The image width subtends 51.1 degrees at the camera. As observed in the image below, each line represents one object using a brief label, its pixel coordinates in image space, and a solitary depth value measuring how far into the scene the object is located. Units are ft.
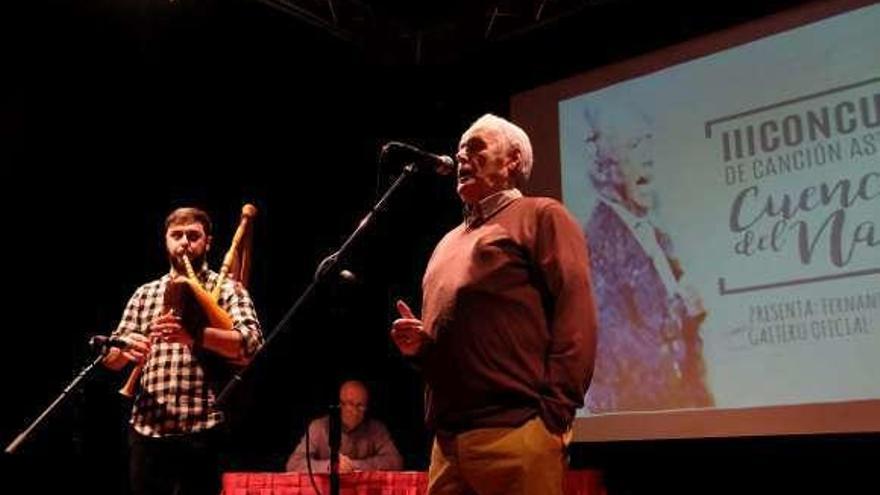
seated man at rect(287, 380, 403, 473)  14.74
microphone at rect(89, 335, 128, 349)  8.77
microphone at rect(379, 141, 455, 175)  7.88
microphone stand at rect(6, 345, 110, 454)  8.95
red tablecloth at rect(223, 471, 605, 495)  10.03
